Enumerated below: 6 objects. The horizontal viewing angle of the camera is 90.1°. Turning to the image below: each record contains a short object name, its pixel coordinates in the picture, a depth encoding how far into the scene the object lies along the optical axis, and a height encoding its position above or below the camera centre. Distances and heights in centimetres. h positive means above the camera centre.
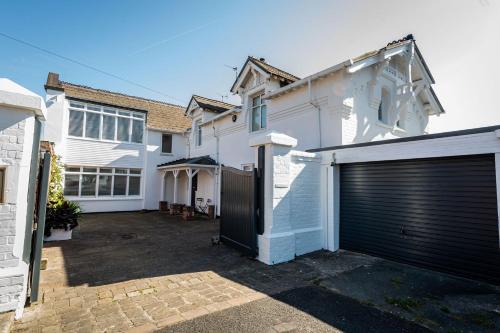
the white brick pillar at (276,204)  614 -44
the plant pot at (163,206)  1650 -142
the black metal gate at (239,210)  645 -68
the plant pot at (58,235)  802 -170
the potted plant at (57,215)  797 -105
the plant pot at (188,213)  1308 -147
